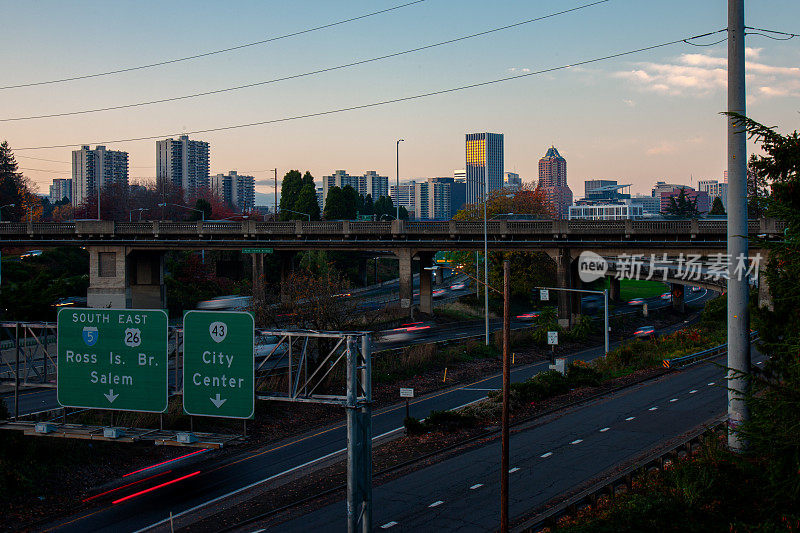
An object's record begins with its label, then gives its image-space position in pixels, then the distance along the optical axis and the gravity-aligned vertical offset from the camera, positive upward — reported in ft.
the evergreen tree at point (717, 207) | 382.69 +24.90
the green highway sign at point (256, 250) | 240.32 +0.76
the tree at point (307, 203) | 375.04 +27.48
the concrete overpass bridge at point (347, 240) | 191.42 +4.12
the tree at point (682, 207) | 524.93 +34.20
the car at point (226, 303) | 213.05 -15.90
